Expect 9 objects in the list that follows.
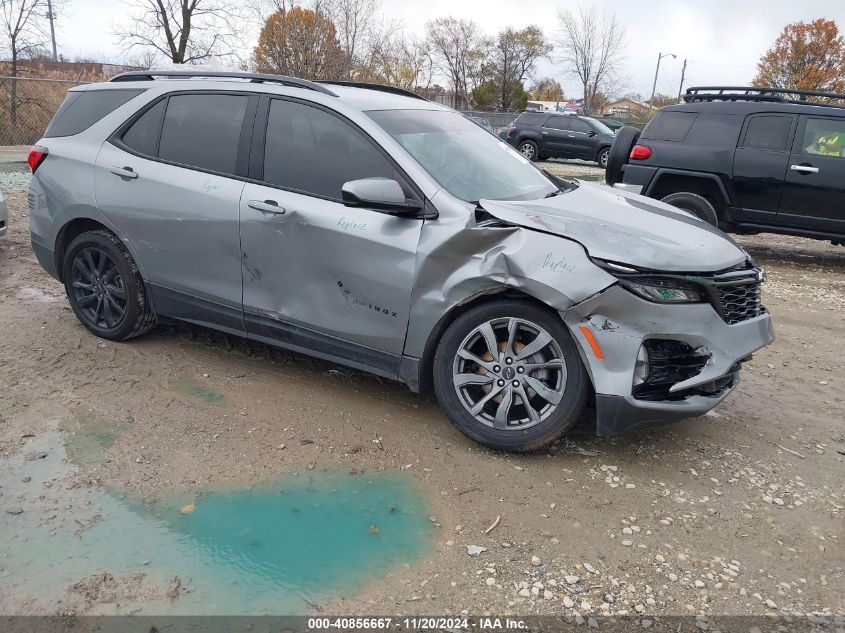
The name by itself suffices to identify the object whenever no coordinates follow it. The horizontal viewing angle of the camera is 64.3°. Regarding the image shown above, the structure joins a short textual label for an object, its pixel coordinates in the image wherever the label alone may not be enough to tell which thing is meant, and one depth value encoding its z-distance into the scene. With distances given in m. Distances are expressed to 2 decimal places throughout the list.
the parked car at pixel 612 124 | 27.88
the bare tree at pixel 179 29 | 20.92
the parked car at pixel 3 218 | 6.92
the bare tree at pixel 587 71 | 52.00
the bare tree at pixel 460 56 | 57.34
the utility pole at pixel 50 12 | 22.57
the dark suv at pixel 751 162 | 8.08
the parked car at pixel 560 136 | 21.17
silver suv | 3.22
